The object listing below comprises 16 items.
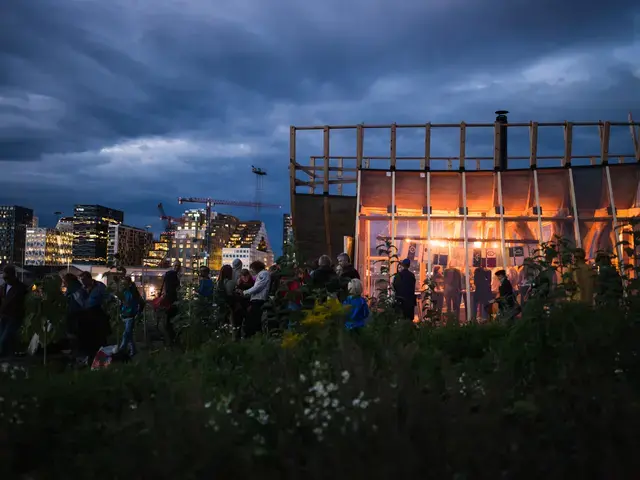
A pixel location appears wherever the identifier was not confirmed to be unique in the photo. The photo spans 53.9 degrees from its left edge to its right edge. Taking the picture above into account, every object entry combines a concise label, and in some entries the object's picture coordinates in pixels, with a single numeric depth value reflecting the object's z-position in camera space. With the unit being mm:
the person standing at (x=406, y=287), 11008
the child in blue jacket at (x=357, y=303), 6704
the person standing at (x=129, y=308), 10834
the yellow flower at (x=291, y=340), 4303
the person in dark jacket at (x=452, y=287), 15692
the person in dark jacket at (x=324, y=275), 8164
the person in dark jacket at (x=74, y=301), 10000
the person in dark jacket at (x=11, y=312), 10359
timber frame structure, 16375
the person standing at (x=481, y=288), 15484
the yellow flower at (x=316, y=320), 4594
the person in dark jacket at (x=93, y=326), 9984
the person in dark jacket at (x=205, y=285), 11816
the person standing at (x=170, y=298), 12087
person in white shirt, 11242
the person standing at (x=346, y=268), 10270
